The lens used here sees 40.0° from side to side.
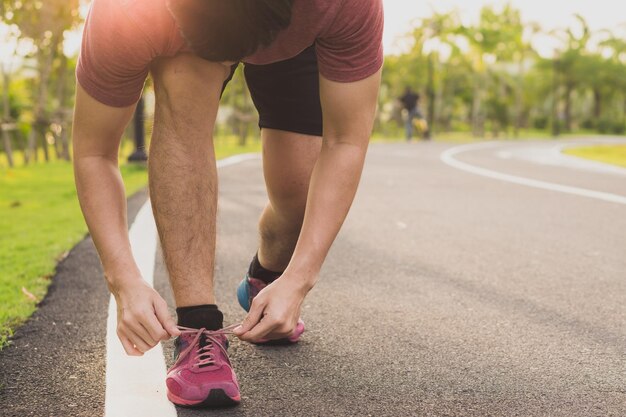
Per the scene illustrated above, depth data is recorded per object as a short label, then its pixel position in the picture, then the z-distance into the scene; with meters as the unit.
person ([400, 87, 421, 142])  31.14
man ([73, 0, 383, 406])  2.15
